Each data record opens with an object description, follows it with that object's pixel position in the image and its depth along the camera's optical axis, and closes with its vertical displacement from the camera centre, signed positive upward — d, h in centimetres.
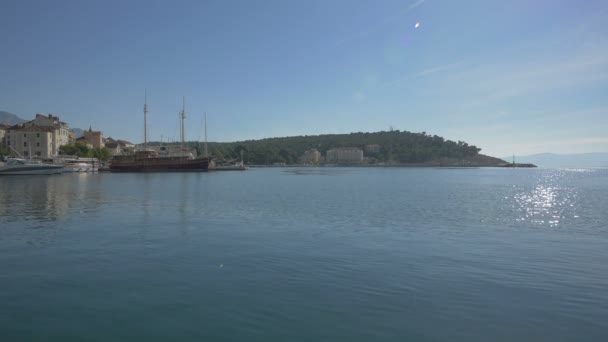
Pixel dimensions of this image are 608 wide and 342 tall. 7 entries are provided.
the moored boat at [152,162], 11075 +38
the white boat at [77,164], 9716 -16
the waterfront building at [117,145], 16140 +793
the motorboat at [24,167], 7619 -83
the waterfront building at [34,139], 10956 +669
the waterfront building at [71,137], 13371 +893
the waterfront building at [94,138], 15011 +956
